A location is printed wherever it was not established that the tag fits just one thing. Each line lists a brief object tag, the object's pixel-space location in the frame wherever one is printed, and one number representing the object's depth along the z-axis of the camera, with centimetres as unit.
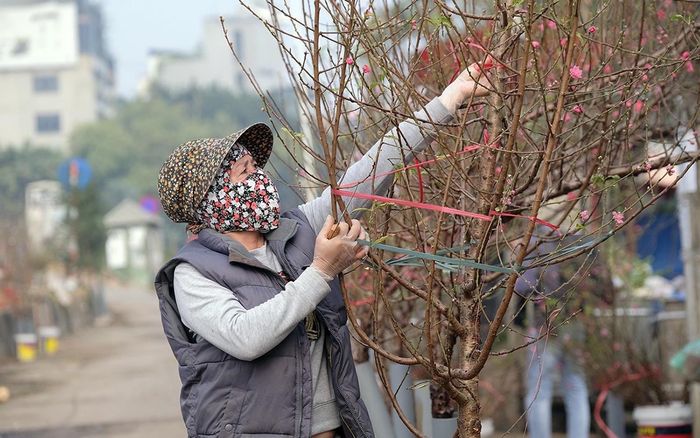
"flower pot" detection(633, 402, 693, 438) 794
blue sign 3891
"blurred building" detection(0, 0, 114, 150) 12688
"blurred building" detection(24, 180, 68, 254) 3295
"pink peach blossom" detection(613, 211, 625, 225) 348
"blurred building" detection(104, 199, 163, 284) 5881
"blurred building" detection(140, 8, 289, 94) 13938
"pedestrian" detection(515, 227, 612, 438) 816
